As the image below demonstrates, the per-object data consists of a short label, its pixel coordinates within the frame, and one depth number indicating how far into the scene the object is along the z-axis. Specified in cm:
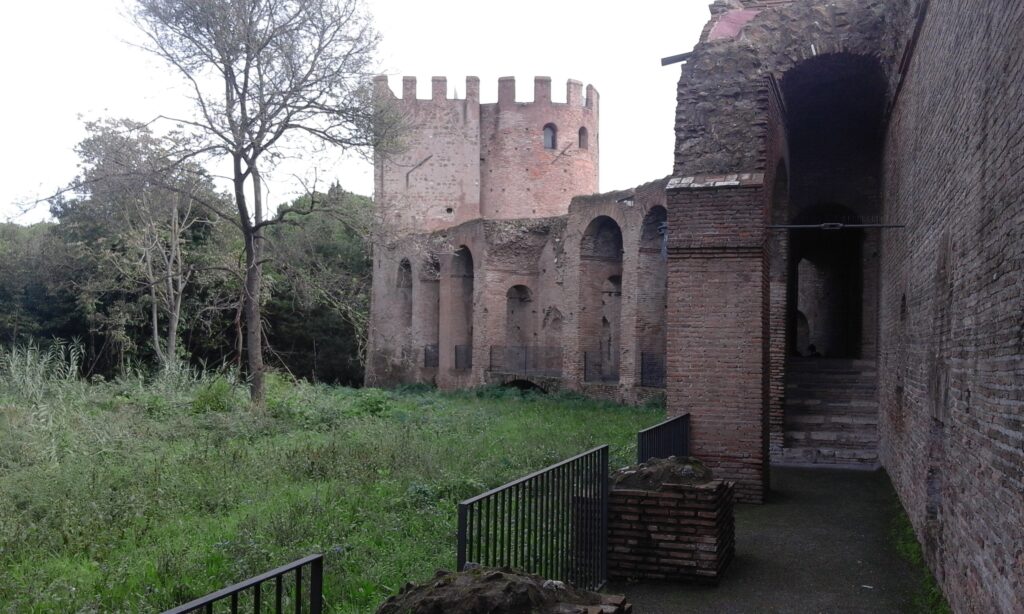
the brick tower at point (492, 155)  4078
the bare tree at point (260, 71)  1869
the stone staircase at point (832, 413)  1389
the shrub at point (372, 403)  2023
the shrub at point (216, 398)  1805
